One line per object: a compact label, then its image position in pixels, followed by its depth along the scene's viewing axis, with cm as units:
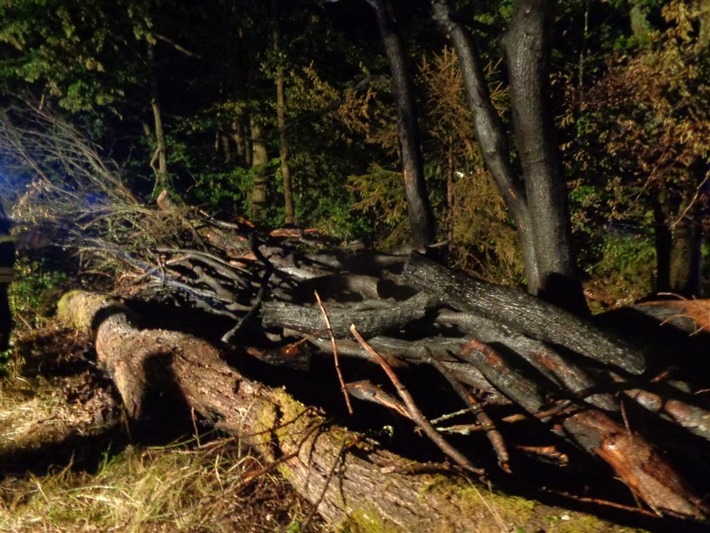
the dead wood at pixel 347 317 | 511
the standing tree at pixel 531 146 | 520
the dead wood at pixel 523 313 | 444
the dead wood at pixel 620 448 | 326
